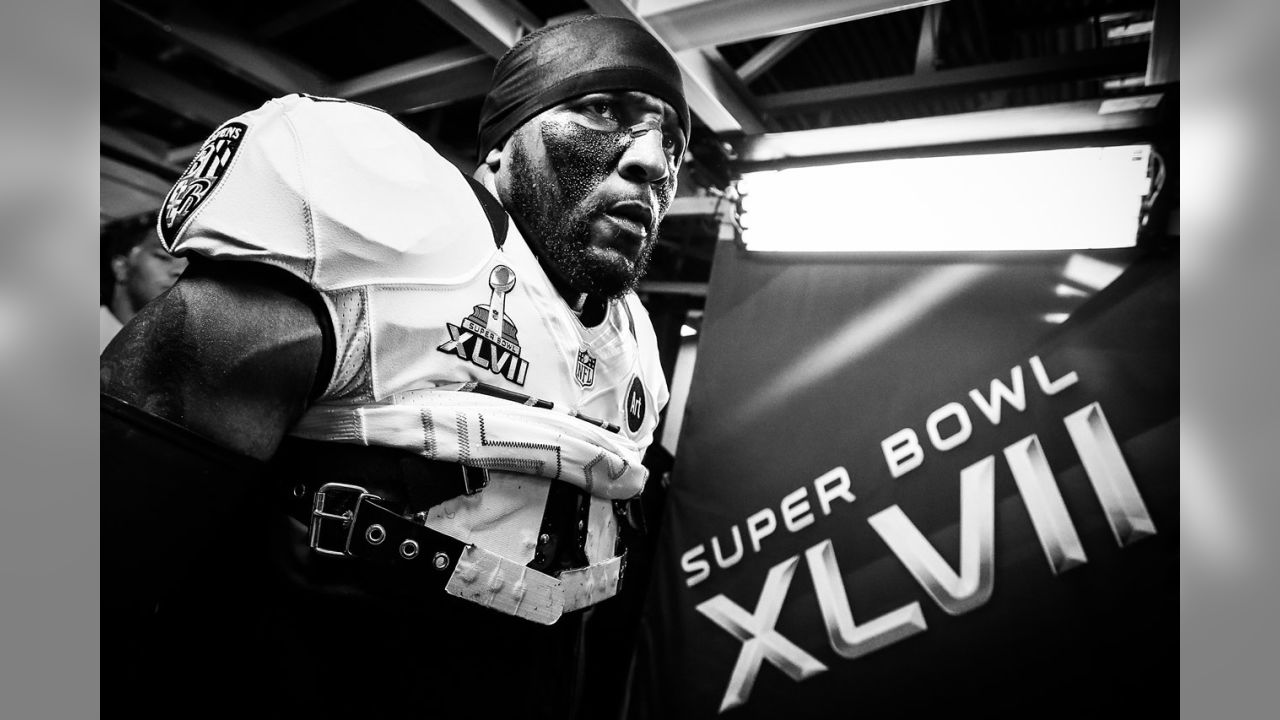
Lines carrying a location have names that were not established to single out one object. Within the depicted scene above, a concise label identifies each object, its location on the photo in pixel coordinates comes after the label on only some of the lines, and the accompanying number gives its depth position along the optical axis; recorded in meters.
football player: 0.65
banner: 1.76
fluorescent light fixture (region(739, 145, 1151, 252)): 1.75
